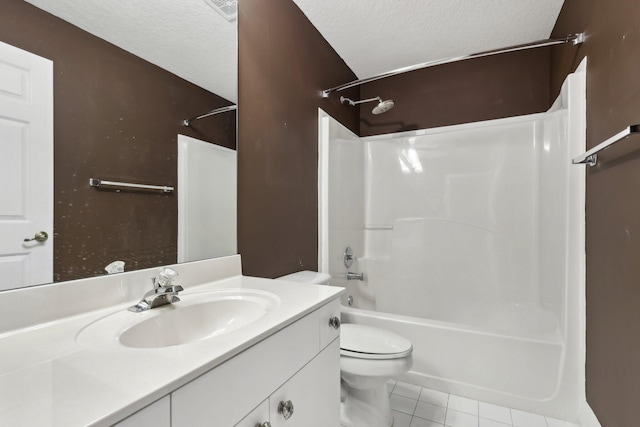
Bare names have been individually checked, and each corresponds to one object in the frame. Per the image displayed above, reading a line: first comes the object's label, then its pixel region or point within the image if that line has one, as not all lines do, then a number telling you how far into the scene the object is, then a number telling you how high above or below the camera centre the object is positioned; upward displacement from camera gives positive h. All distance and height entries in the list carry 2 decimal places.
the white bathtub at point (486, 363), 1.49 -0.80
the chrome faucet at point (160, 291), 0.84 -0.23
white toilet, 1.31 -0.69
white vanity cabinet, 0.52 -0.38
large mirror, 0.72 +0.29
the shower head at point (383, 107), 2.08 +0.77
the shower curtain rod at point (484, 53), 1.50 +0.92
